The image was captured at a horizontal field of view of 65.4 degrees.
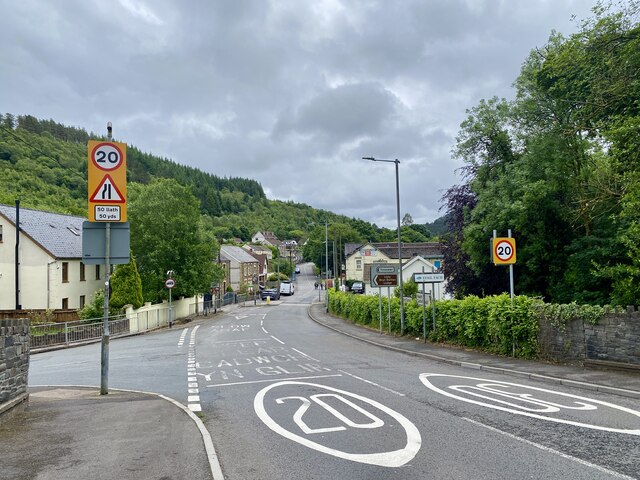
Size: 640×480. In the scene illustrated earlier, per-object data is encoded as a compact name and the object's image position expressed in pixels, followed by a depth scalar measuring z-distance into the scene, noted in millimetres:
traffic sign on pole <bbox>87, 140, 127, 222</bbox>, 10828
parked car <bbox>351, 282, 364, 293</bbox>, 76138
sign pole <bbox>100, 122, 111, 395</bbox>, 10945
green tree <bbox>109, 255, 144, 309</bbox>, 36500
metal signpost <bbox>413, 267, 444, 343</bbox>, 19822
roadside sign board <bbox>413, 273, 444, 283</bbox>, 19750
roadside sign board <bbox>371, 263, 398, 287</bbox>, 25406
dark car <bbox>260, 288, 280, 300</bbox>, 78438
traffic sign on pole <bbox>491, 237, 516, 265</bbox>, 15789
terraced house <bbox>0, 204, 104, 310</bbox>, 39375
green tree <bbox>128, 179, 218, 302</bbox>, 45375
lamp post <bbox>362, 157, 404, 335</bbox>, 23938
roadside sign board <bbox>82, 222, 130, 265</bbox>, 11047
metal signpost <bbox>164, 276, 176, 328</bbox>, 39078
